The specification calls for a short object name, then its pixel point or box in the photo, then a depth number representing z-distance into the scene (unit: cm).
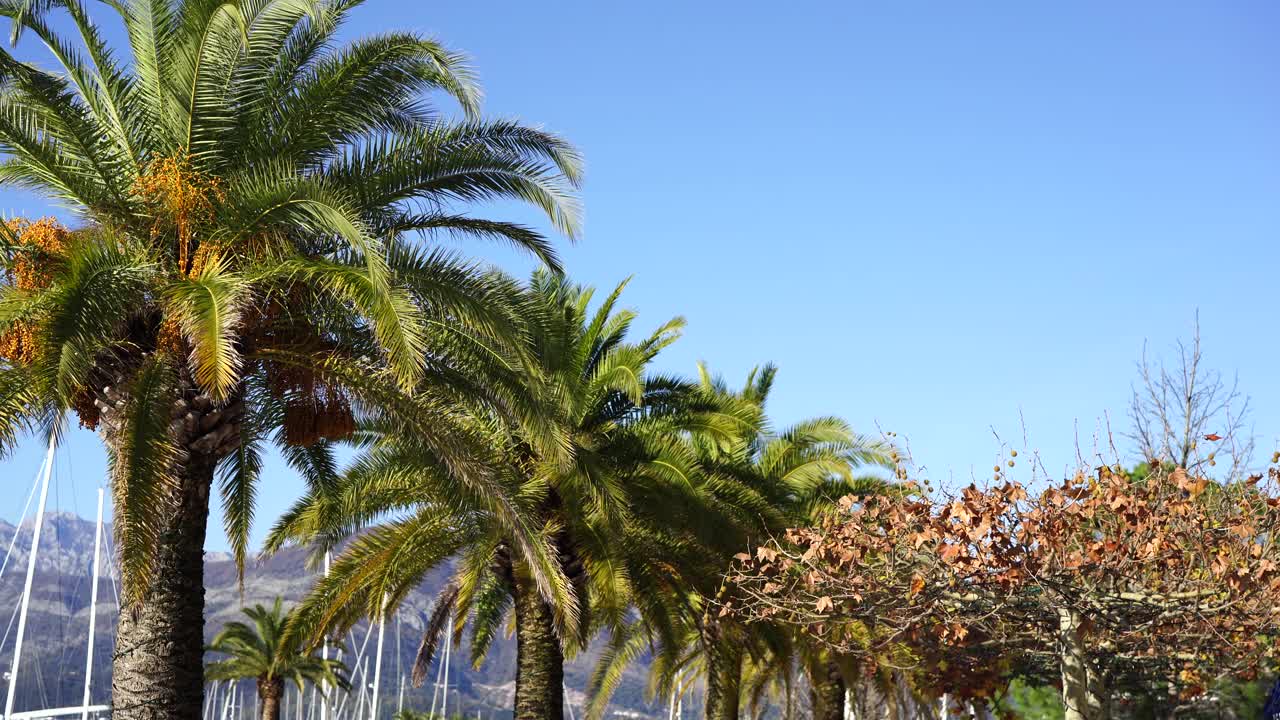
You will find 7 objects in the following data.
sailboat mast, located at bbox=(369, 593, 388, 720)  5683
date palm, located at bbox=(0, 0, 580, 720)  977
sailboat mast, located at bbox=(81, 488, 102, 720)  4533
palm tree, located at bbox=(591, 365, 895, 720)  1792
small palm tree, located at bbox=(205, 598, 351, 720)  3556
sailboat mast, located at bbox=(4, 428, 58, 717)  4606
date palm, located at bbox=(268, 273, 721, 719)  1631
